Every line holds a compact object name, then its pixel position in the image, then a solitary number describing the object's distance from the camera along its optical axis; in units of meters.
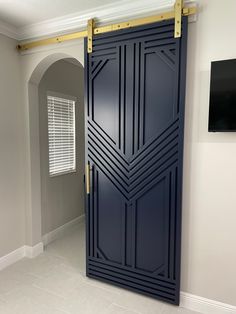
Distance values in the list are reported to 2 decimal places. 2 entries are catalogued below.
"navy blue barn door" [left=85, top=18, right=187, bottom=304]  2.13
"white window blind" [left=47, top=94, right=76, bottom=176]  3.61
